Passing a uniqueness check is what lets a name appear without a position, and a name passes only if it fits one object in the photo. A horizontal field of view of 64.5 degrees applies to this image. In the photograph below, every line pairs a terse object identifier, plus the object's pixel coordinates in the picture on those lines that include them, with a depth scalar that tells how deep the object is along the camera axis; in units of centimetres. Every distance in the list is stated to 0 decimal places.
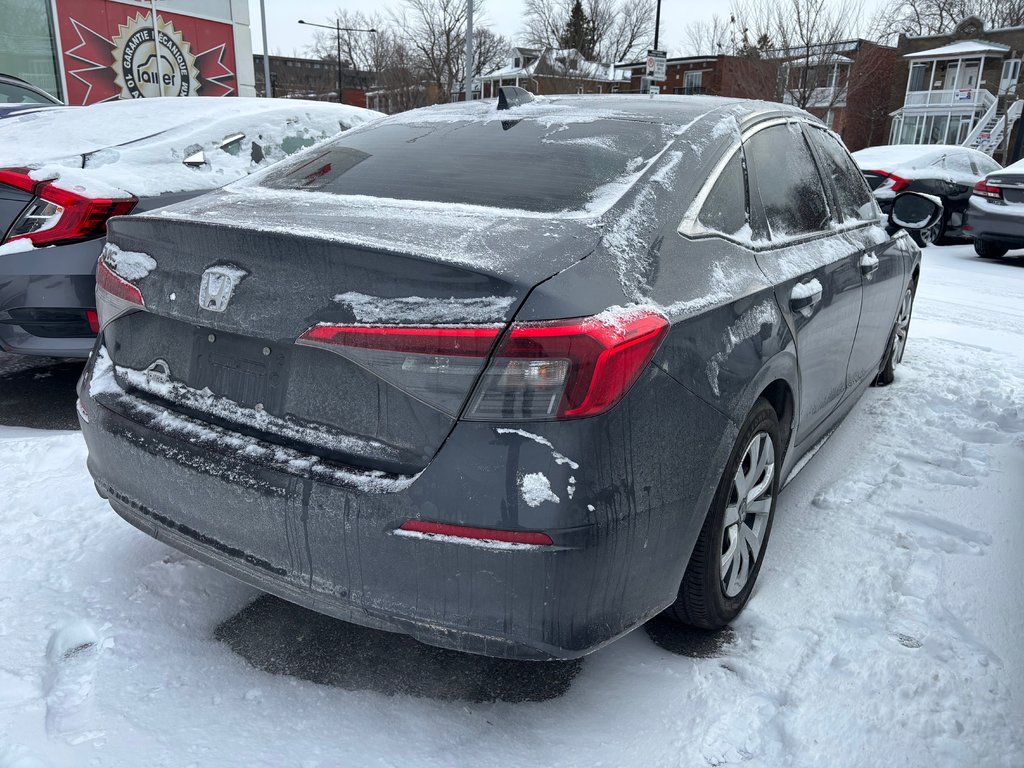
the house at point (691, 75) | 5374
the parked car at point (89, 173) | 373
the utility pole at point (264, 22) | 3775
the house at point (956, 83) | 4425
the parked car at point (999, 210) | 1023
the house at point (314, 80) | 6969
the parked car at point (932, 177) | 1238
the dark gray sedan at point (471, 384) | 171
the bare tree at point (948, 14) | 4916
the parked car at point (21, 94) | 803
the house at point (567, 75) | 4203
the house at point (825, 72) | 2520
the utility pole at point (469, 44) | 2537
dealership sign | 1652
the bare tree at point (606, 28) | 6262
